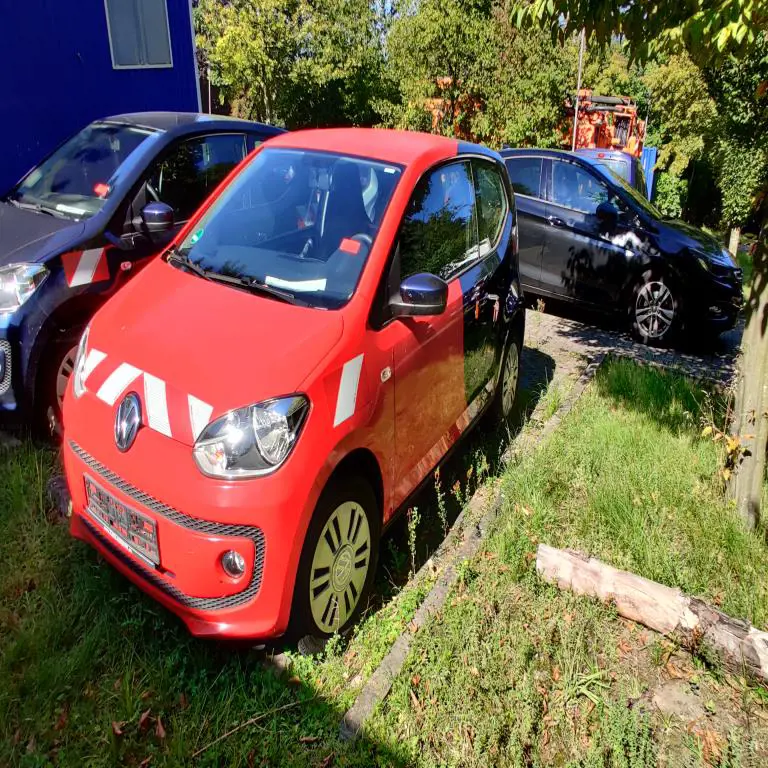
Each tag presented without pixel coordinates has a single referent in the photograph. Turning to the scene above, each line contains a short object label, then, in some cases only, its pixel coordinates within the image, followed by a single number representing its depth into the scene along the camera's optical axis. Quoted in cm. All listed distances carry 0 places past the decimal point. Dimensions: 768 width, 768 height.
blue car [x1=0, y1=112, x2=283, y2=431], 388
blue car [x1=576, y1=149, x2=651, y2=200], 1185
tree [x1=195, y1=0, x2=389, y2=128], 1758
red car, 243
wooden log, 270
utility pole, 1759
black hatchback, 695
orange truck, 1844
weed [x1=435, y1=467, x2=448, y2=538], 345
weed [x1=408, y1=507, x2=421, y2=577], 321
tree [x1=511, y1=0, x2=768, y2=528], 326
